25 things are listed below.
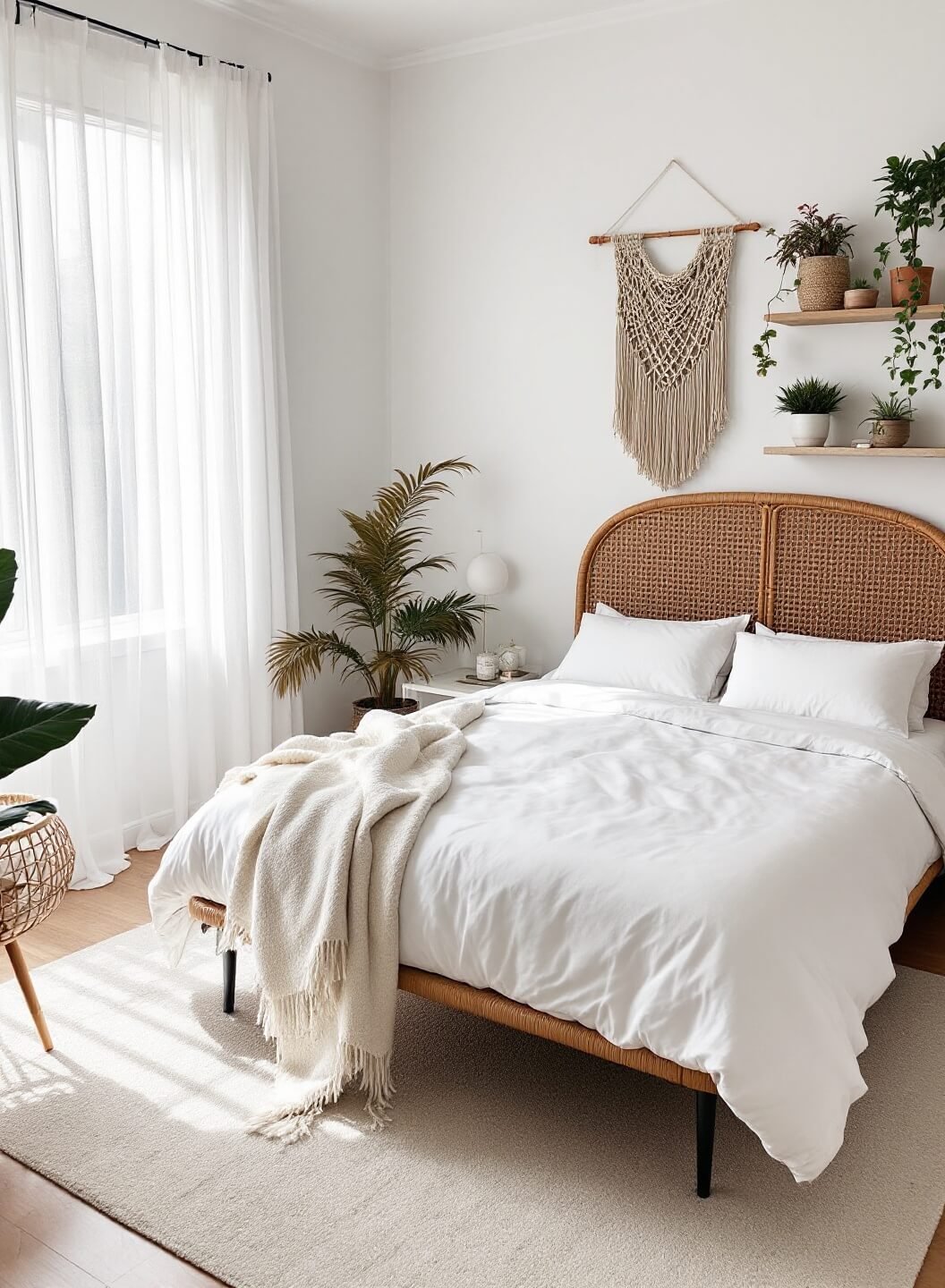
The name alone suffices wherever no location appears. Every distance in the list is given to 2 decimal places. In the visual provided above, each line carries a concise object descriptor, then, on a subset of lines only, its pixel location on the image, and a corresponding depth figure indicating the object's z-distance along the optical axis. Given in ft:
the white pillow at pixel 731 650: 12.90
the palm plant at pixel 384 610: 14.40
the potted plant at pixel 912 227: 11.48
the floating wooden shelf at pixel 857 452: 11.79
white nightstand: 14.49
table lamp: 15.08
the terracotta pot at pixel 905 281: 11.71
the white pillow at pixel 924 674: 11.74
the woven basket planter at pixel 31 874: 8.53
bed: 7.28
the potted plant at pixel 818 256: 12.20
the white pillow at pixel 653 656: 12.67
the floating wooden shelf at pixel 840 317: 11.71
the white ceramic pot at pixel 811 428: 12.60
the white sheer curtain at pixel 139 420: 11.35
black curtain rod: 11.08
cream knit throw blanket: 8.13
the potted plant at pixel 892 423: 12.12
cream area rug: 6.70
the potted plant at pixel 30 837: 8.21
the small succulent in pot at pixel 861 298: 12.00
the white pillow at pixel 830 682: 11.28
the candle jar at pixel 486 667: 14.96
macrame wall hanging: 13.44
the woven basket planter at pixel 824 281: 12.18
